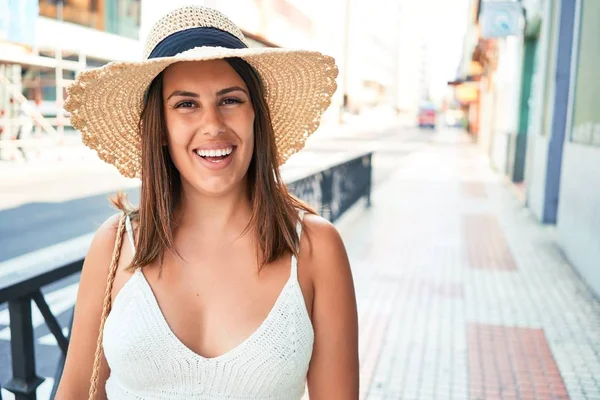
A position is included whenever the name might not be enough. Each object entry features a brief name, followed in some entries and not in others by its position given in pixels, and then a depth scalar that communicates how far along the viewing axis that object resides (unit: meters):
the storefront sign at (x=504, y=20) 12.70
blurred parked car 60.75
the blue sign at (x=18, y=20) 15.21
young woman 1.51
